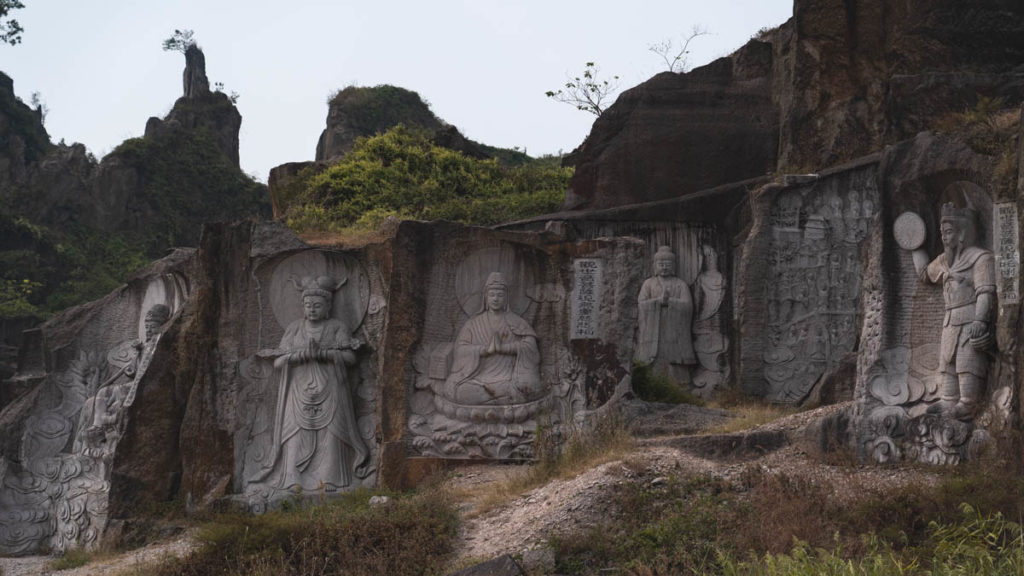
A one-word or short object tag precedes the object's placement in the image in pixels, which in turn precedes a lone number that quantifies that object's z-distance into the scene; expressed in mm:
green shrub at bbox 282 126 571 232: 27859
